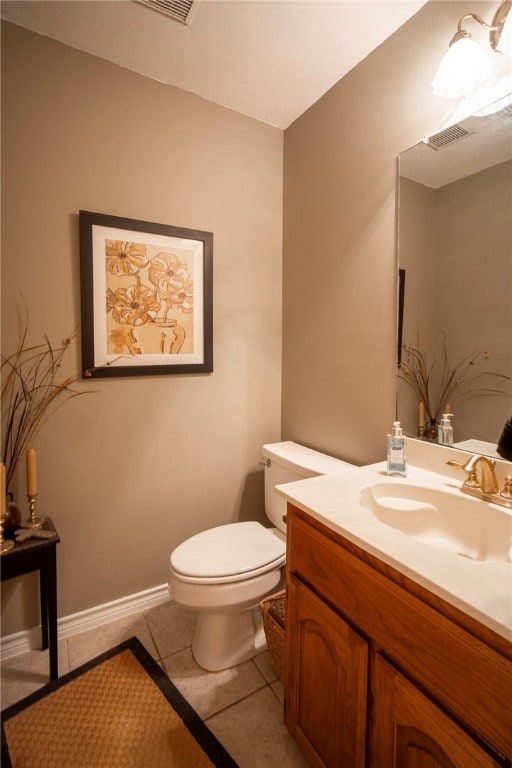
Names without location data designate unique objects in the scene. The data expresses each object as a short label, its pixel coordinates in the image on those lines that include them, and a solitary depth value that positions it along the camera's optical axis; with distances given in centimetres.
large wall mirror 111
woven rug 114
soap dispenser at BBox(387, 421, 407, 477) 126
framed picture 159
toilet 134
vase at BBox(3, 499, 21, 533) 139
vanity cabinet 61
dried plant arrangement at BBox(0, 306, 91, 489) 145
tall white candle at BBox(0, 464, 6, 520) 127
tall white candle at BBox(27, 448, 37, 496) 139
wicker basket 137
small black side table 132
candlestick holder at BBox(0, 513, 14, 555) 132
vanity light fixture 103
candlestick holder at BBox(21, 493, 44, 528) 144
